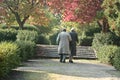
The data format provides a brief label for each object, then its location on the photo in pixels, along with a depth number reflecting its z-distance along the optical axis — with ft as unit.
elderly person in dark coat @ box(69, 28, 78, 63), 72.59
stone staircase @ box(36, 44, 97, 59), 87.66
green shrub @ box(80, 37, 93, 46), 112.74
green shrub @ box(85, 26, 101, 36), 119.73
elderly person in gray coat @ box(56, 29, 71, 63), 69.56
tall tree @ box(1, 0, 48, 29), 117.89
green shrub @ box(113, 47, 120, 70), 54.44
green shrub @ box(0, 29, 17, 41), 114.42
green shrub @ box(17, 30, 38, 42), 91.63
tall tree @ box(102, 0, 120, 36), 65.92
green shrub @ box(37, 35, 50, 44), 119.49
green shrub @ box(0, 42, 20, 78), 39.50
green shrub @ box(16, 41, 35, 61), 61.26
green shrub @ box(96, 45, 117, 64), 68.69
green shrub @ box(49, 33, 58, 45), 133.69
